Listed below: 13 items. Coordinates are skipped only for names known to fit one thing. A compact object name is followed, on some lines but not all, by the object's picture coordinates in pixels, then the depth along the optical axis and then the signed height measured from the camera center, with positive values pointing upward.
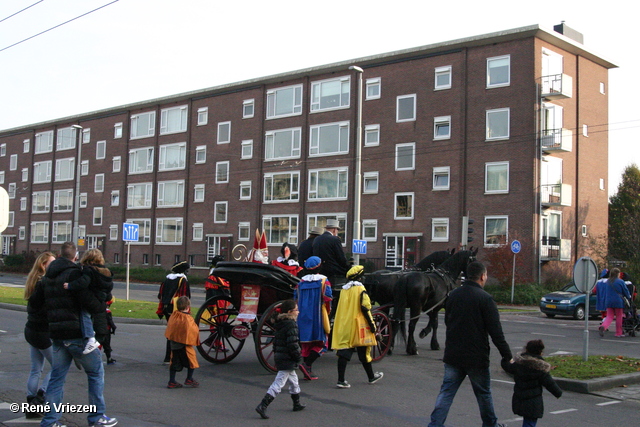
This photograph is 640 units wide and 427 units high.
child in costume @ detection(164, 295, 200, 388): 8.85 -1.45
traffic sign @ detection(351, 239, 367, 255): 25.58 -0.10
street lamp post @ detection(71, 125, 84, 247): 35.75 +1.80
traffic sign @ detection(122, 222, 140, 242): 23.08 +0.23
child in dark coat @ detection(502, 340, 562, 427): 5.99 -1.25
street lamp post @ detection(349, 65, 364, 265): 24.17 +2.23
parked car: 23.72 -2.02
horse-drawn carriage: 10.12 -1.12
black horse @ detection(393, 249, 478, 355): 11.65 -0.85
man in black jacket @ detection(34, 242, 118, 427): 6.32 -1.01
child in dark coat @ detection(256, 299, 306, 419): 7.61 -1.33
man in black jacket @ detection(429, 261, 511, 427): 6.26 -0.96
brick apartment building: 34.19 +5.63
